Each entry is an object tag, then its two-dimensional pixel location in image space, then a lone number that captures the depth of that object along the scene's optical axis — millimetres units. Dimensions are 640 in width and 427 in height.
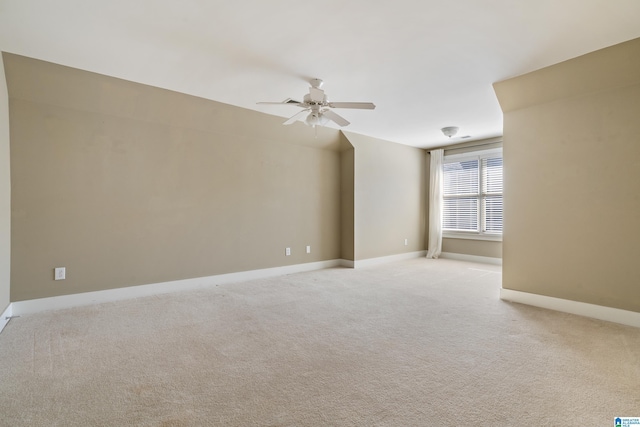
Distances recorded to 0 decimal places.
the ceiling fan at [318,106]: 3041
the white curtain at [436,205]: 6934
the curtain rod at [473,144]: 6084
